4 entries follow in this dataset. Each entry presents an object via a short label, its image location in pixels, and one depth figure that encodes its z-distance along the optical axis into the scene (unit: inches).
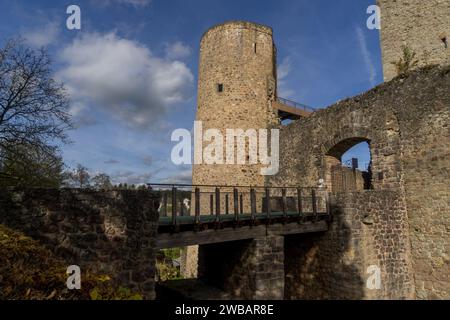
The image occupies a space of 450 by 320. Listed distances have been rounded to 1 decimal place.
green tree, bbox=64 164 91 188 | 1043.6
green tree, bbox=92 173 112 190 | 1296.8
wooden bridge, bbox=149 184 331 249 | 237.5
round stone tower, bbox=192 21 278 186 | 558.9
